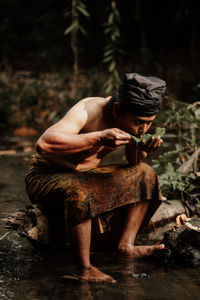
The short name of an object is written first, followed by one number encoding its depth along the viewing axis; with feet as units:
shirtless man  8.23
